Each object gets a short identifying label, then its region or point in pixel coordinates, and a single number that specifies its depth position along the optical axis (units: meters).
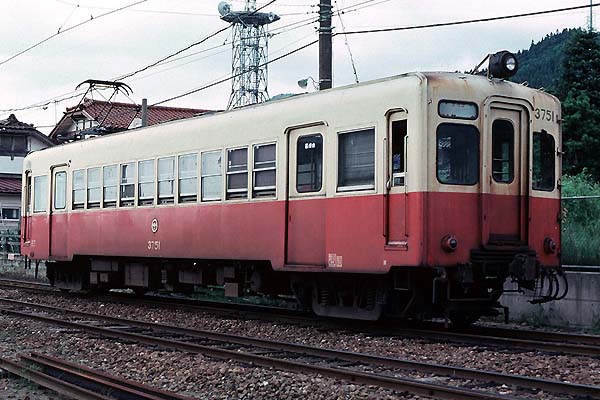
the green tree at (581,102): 32.44
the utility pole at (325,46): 17.39
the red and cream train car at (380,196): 11.27
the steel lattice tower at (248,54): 45.50
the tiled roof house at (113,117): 40.78
